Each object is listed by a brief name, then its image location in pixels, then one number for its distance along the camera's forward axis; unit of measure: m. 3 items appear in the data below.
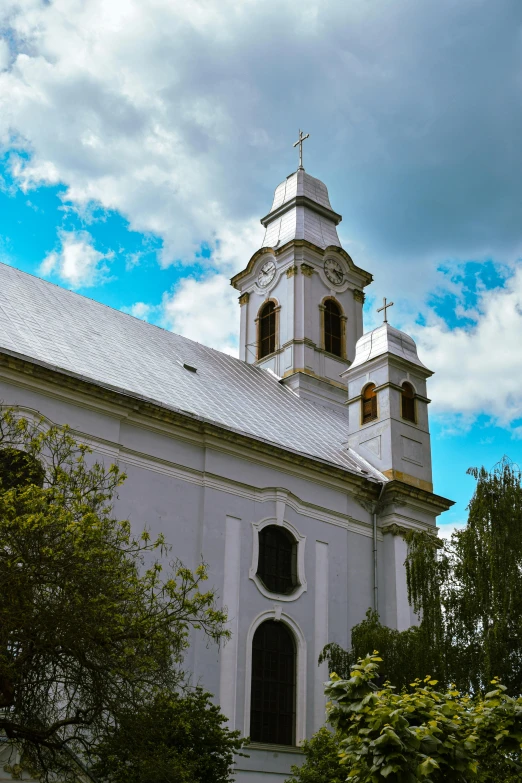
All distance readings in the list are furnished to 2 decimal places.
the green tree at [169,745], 11.40
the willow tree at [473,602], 16.84
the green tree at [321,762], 15.32
